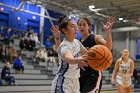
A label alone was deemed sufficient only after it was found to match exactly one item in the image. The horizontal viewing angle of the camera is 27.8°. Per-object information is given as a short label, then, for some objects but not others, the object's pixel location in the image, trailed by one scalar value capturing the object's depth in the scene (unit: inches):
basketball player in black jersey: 172.6
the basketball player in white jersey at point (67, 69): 143.6
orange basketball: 126.3
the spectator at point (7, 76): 539.7
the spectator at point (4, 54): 616.4
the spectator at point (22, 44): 710.1
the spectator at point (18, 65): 611.8
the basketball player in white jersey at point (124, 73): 288.4
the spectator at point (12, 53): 644.7
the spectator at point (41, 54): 722.2
